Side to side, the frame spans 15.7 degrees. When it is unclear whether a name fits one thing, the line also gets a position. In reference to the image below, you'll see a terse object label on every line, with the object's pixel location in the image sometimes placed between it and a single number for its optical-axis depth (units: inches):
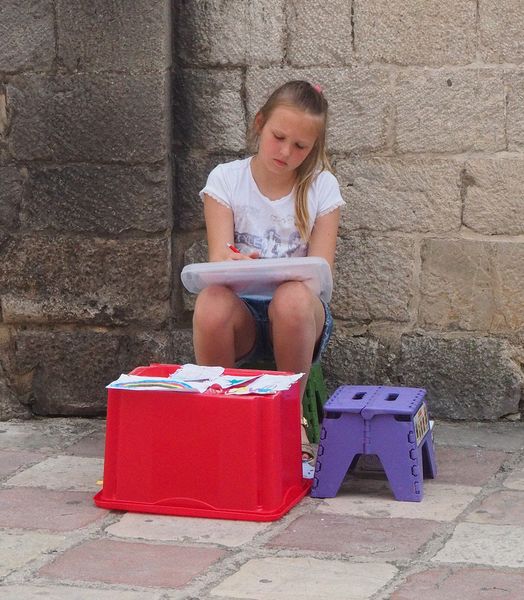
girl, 244.7
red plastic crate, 214.4
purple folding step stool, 225.1
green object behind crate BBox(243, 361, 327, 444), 276.3
